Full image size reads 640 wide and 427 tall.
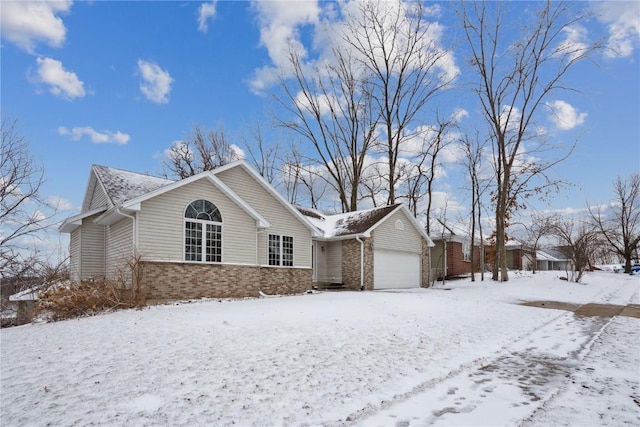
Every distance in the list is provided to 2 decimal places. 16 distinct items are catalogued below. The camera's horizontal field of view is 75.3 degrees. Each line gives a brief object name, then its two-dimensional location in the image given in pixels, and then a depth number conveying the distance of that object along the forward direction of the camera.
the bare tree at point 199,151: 33.91
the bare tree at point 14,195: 14.52
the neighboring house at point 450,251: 31.19
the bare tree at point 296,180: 35.94
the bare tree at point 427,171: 31.11
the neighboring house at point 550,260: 52.88
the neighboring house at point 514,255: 42.31
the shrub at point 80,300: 10.59
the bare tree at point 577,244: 25.20
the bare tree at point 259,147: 35.44
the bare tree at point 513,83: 22.98
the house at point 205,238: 13.19
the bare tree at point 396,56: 29.08
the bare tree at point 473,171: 29.77
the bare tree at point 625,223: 37.75
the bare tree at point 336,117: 32.00
